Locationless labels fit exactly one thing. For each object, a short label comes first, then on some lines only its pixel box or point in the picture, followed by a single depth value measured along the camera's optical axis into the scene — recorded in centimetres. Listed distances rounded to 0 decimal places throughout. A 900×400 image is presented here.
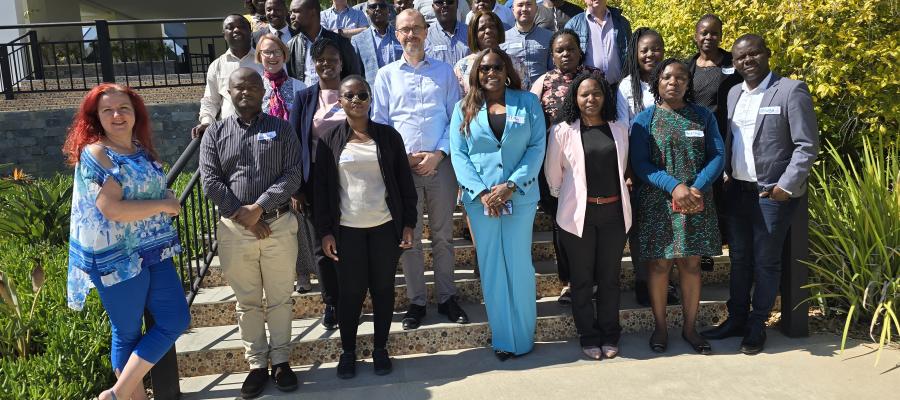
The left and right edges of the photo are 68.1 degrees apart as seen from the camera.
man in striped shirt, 364
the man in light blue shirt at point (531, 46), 519
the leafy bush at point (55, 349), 361
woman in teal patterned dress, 405
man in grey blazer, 404
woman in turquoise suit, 407
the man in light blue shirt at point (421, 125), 442
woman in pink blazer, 409
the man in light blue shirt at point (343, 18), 650
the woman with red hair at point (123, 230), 314
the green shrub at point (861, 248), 432
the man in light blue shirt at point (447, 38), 531
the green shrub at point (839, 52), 535
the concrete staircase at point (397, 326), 414
